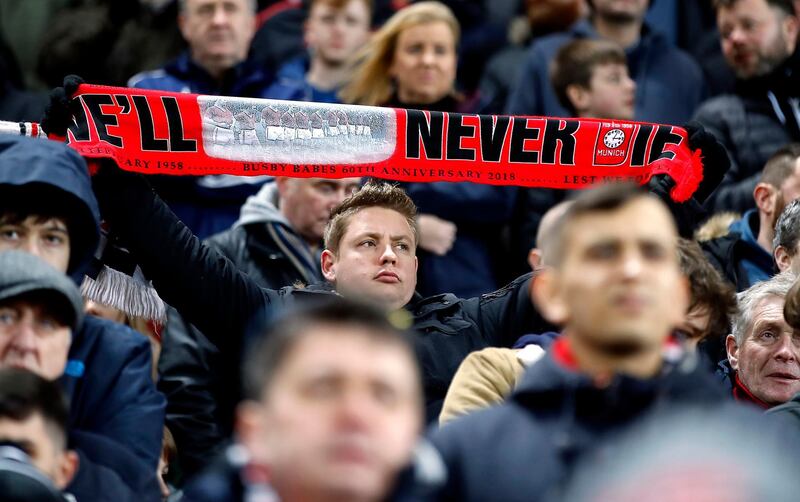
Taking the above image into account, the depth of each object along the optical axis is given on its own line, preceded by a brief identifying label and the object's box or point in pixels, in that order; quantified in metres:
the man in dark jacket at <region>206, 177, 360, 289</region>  13.96
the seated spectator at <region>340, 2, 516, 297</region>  15.24
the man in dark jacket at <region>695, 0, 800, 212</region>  16.05
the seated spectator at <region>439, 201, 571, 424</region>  9.94
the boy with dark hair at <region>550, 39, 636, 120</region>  16.09
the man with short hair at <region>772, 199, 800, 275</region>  12.83
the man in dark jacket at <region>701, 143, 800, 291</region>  13.91
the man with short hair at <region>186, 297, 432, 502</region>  6.34
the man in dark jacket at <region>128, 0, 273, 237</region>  16.25
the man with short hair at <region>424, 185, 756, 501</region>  7.02
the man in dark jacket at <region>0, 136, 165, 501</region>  9.77
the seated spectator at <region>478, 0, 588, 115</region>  18.69
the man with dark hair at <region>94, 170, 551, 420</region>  11.02
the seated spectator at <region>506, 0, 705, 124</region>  17.20
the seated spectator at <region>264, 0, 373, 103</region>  17.53
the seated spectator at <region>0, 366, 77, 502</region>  7.93
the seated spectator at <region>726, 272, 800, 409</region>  11.59
